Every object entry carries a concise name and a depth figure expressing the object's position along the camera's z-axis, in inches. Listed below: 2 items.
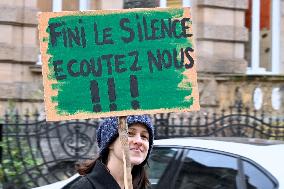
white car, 256.2
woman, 165.9
